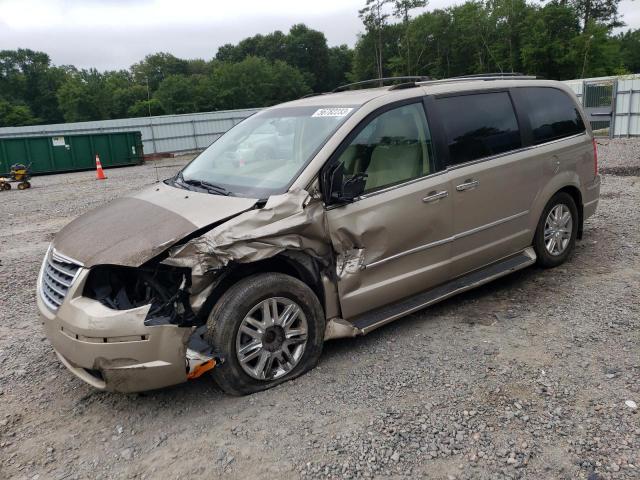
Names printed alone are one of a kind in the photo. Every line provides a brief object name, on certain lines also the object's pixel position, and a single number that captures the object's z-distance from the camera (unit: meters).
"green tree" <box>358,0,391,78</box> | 65.06
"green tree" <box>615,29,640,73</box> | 65.32
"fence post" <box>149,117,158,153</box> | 27.33
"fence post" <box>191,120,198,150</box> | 28.17
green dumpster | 19.69
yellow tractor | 16.03
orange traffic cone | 18.08
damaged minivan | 3.10
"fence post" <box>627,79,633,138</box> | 18.48
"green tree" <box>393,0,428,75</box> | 65.97
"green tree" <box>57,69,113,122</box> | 67.38
